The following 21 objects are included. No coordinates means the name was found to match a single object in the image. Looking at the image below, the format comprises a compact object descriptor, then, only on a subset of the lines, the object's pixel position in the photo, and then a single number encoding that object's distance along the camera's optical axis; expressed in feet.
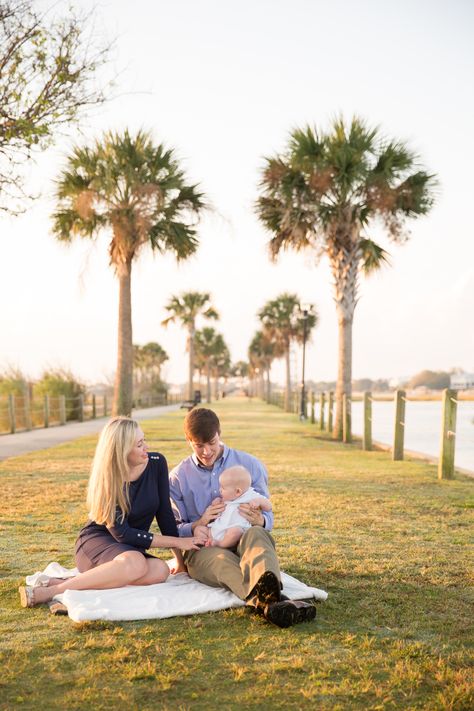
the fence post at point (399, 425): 48.57
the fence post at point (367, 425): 58.75
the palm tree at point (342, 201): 66.39
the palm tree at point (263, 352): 221.72
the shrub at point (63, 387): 97.86
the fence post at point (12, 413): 76.74
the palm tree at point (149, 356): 300.40
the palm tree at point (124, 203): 65.82
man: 13.92
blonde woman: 15.24
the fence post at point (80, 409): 104.47
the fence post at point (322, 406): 87.45
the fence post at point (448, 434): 38.58
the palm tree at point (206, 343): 305.12
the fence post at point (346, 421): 68.18
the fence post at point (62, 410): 95.25
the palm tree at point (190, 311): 196.95
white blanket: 14.51
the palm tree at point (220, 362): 316.93
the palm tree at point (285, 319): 188.44
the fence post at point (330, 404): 78.65
